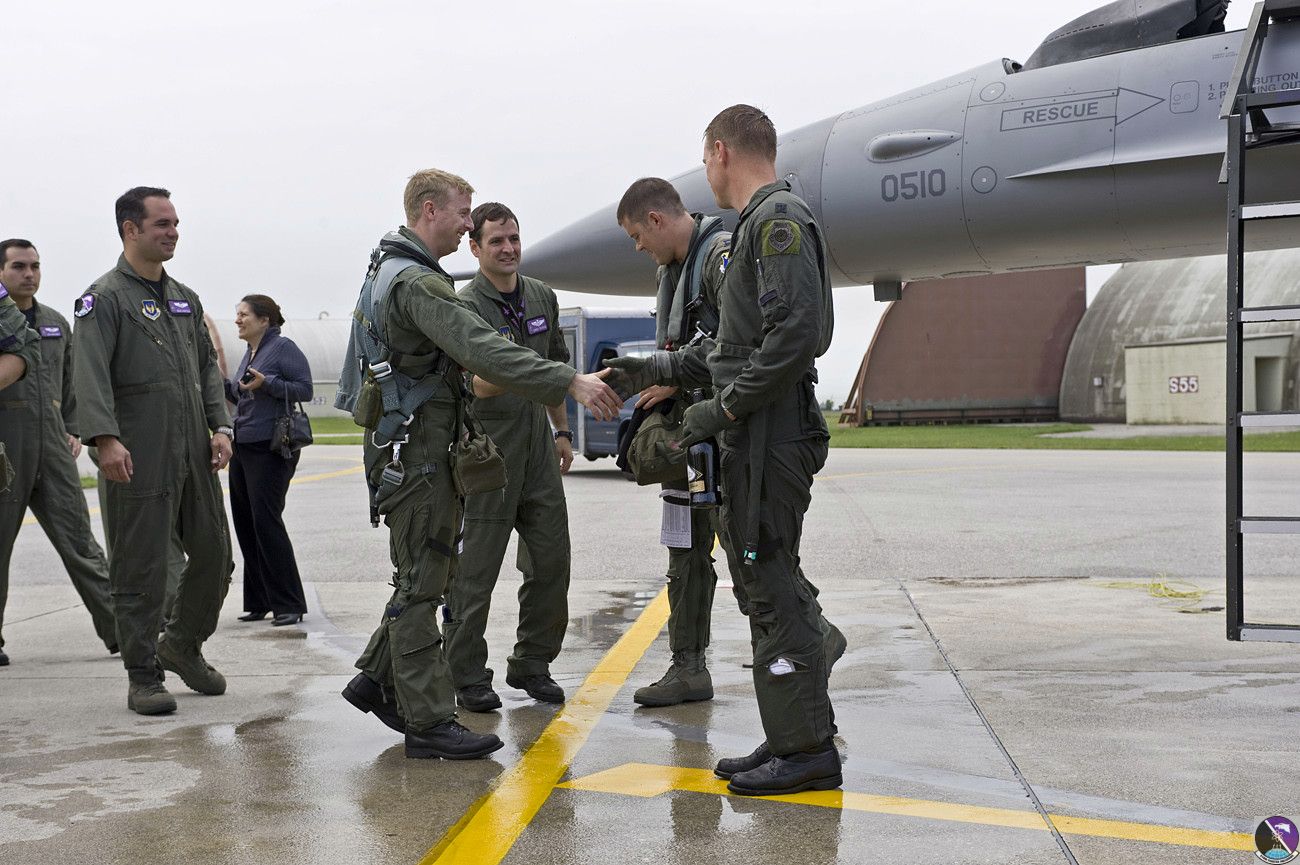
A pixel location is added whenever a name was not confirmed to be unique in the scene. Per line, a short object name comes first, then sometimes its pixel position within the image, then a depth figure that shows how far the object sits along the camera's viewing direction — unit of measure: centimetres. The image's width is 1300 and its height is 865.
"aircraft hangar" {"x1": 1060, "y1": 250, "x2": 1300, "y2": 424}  3269
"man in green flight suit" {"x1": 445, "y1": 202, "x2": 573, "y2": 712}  490
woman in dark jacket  710
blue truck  1823
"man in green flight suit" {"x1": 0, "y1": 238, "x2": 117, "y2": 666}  623
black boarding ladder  433
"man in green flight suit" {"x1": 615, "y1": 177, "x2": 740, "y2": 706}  466
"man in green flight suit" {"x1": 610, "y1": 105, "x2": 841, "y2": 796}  363
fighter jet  744
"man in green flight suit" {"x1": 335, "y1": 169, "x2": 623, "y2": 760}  410
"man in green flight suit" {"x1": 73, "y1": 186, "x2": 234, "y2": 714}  495
